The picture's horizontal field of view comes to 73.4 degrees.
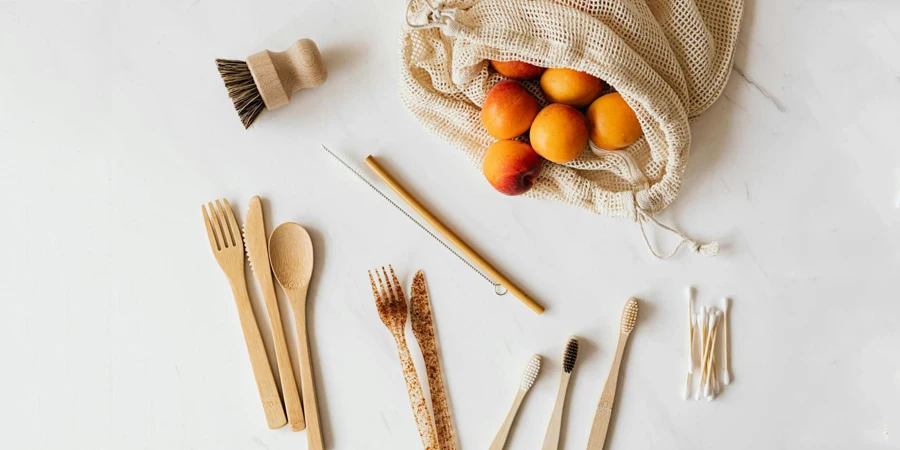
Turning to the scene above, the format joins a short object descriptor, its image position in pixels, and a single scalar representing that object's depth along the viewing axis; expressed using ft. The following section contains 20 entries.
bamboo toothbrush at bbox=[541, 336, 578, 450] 3.02
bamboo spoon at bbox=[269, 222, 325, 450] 3.06
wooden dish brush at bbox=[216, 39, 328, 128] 2.85
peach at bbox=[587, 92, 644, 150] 2.70
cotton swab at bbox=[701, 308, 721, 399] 3.02
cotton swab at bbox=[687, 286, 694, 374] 3.05
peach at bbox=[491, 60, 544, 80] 2.75
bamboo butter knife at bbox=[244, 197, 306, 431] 3.07
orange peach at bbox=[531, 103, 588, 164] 2.61
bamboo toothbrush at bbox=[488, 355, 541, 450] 3.02
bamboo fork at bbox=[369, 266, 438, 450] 3.09
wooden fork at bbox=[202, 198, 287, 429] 3.08
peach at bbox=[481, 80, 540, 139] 2.69
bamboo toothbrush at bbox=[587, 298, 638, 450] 3.03
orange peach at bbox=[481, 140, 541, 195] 2.70
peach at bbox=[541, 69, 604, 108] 2.68
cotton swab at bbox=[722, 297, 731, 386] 3.04
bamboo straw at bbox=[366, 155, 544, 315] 3.02
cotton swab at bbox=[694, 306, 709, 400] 3.04
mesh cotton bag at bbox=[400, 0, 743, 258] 2.59
